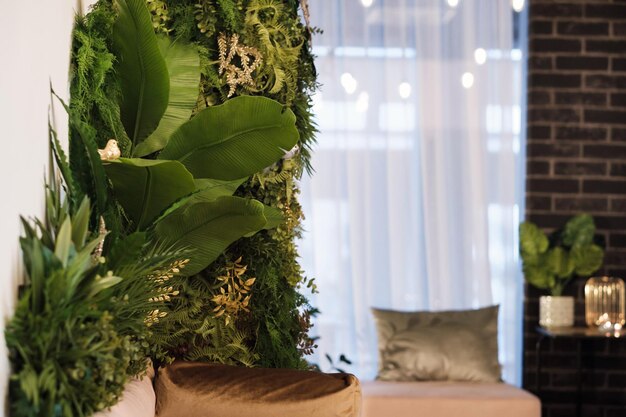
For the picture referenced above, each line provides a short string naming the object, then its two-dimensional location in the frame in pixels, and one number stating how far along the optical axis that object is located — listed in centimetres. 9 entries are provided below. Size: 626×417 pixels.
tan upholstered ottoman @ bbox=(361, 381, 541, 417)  470
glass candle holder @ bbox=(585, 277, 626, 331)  545
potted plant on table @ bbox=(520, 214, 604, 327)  549
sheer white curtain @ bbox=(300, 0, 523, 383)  577
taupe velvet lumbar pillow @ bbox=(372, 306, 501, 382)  518
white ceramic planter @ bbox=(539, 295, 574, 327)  550
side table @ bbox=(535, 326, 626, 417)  522
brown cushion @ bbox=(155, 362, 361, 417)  291
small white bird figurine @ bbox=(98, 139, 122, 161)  274
